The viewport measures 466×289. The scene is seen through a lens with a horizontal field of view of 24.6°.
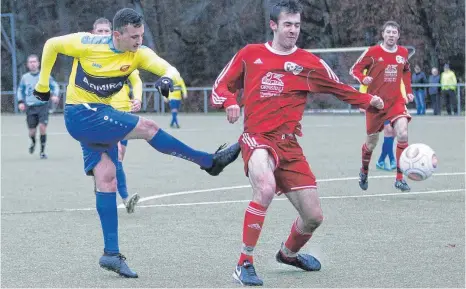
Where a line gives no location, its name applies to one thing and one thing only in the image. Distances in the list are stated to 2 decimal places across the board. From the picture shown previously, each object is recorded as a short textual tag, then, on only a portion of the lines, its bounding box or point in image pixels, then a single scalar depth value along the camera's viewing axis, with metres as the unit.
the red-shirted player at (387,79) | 13.59
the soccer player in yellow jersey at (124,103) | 10.61
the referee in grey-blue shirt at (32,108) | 20.14
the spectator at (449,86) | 36.19
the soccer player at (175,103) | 30.62
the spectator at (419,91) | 36.78
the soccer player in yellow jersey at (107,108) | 7.77
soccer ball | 8.90
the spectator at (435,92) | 36.66
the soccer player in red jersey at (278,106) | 7.32
